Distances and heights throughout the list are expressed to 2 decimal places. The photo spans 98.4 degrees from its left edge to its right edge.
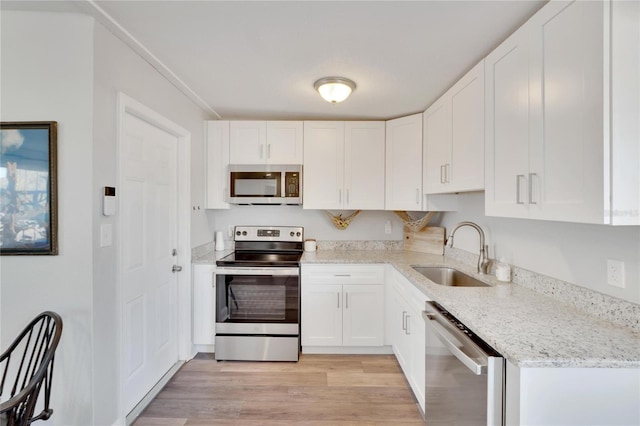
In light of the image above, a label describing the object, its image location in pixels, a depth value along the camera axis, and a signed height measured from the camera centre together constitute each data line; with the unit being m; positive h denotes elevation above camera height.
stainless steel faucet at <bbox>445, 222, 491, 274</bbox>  2.04 -0.33
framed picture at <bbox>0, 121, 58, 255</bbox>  1.37 +0.11
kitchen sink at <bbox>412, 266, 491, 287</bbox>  2.22 -0.53
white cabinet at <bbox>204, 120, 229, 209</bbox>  2.87 +0.51
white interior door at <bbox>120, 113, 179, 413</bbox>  1.79 -0.31
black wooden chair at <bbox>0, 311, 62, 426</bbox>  1.03 -0.71
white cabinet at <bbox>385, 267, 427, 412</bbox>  1.85 -0.91
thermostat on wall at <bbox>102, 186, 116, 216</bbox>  1.51 +0.05
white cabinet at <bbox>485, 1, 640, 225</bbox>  0.94 +0.39
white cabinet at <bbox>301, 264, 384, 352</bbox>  2.60 -0.90
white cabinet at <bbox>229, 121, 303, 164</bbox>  2.87 +0.72
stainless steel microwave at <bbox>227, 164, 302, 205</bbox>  2.85 +0.26
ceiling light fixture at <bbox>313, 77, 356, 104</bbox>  2.05 +0.93
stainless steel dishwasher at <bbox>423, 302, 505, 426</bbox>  1.04 -0.72
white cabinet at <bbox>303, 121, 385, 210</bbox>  2.88 +0.48
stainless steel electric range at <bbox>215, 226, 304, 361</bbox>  2.51 -0.91
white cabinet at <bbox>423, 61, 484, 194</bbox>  1.73 +0.55
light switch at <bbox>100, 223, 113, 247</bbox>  1.50 -0.13
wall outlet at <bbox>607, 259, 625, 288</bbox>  1.18 -0.26
